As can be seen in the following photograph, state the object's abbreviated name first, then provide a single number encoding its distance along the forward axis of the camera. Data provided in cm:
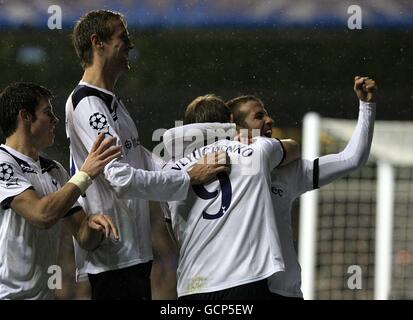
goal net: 1131
